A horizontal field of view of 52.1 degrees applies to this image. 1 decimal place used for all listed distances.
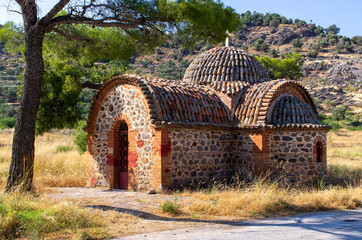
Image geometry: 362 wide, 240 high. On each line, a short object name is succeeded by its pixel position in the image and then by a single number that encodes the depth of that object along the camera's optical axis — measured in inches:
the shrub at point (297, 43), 2285.9
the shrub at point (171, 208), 348.5
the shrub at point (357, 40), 2488.3
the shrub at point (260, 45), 2219.5
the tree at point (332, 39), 2421.0
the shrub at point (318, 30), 2598.4
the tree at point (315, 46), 2321.6
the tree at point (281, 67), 1026.1
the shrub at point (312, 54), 2226.4
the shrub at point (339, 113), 1807.3
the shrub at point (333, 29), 2754.4
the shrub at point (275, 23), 2592.3
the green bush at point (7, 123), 1417.9
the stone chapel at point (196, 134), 495.2
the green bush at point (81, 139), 770.2
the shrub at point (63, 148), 961.2
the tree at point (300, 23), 2602.4
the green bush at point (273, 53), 2069.1
